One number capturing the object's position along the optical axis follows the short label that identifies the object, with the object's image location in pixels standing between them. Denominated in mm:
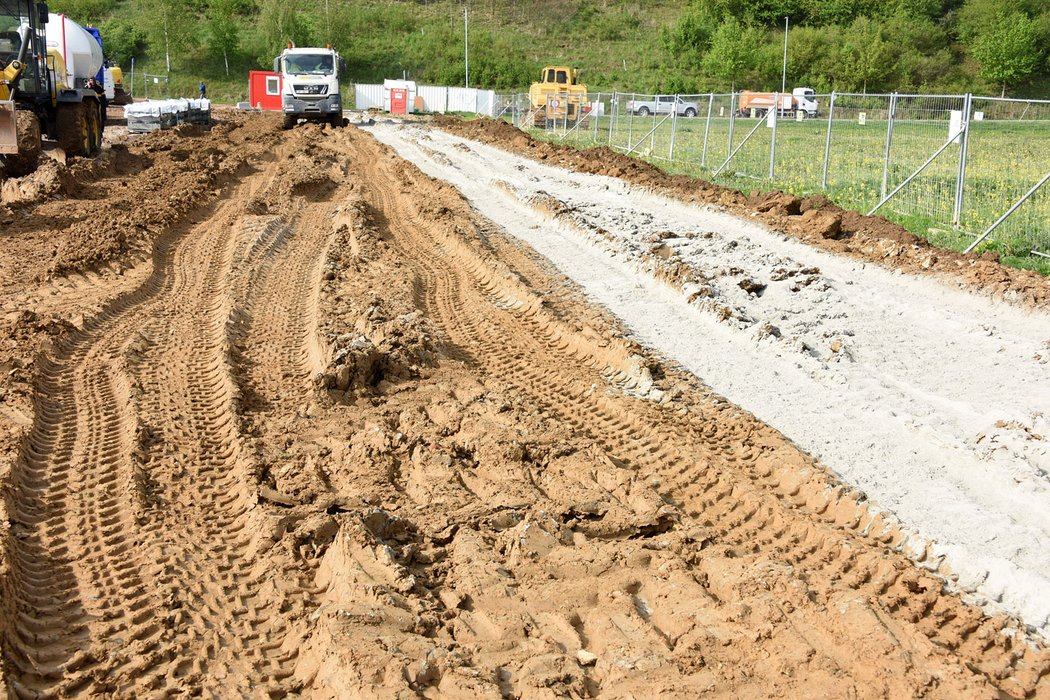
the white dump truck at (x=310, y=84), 33375
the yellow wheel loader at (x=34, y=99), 17672
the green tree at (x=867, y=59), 63188
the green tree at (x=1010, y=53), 62656
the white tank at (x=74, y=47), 27156
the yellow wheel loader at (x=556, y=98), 36500
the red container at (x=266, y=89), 47844
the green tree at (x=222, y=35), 68875
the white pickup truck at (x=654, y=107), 26109
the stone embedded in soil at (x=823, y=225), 12492
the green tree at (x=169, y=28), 67062
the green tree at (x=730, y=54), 65062
